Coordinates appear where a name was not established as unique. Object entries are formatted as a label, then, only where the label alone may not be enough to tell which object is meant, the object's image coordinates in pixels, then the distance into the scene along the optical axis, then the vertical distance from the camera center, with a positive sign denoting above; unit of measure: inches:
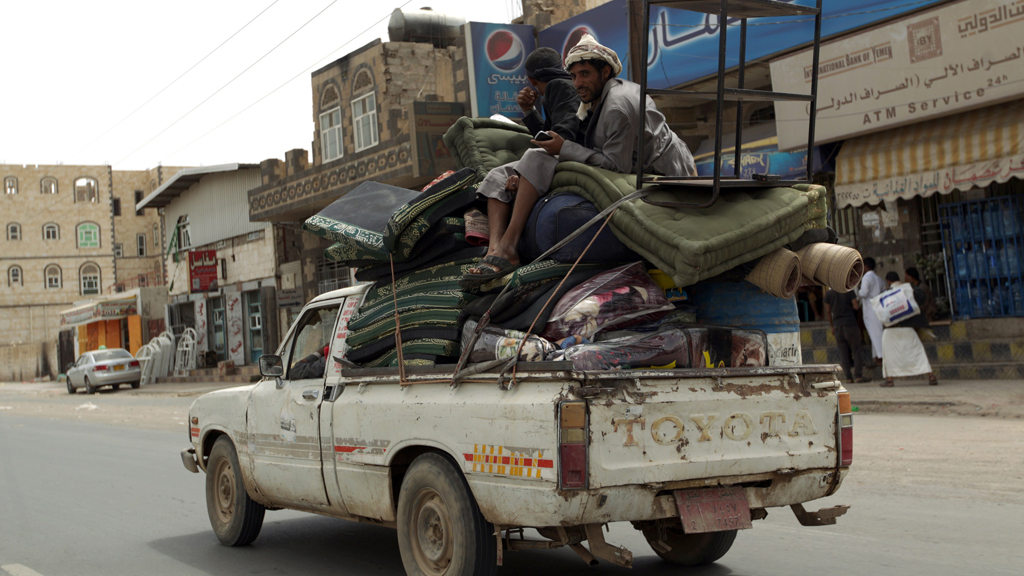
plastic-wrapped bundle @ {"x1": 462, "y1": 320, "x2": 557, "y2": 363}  164.4 -2.3
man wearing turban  189.2 +36.3
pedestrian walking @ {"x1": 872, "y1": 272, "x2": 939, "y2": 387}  506.0 -21.8
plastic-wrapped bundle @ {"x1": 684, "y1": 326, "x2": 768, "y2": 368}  171.9 -5.2
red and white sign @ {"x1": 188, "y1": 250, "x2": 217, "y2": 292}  1406.3 +124.4
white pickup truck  149.3 -22.4
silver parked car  1262.3 -15.7
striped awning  477.7 +82.7
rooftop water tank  1016.9 +344.6
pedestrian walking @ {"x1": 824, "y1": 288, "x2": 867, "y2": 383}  541.6 -10.6
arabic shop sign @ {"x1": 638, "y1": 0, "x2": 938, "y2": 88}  547.8 +185.2
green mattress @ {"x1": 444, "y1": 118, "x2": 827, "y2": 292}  165.5 +18.4
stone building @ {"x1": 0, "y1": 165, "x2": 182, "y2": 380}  2768.2 +366.2
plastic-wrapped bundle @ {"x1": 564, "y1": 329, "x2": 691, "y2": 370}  160.2 -4.7
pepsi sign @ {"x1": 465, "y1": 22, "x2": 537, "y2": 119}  808.9 +238.4
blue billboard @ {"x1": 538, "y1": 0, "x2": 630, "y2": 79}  705.0 +240.7
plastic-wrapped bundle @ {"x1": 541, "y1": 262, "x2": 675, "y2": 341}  169.6 +4.3
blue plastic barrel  189.9 +0.9
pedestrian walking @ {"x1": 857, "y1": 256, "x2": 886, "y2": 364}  537.3 +8.3
